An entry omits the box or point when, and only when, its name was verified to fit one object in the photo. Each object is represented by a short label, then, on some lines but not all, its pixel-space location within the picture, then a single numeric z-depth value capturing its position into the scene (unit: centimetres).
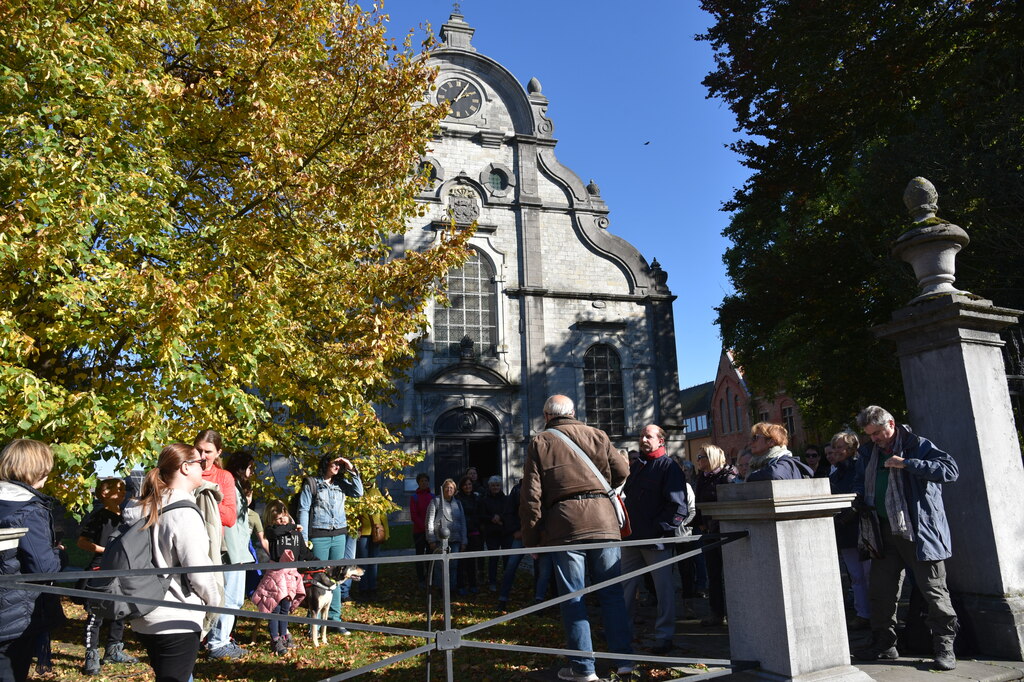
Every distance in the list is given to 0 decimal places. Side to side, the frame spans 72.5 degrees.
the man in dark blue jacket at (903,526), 474
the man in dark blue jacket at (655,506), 600
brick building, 4475
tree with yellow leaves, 600
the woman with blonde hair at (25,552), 369
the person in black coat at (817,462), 791
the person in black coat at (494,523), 1047
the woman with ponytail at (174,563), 341
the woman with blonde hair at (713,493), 712
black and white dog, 687
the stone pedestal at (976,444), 499
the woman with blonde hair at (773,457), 572
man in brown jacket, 480
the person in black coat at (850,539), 629
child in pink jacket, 653
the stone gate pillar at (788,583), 390
